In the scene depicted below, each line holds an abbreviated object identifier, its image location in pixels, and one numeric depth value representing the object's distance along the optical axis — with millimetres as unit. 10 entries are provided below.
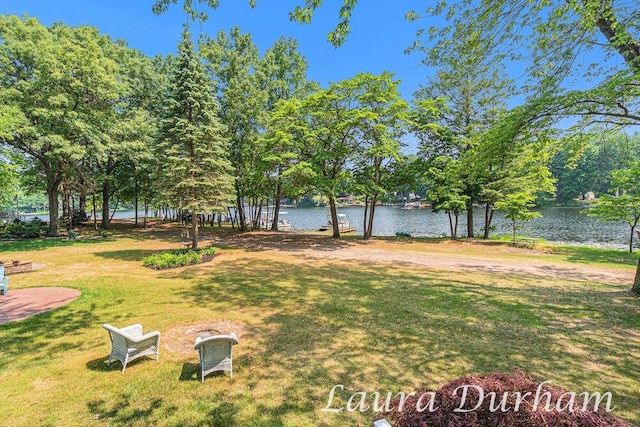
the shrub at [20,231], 19547
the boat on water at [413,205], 88138
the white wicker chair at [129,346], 4902
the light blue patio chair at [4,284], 8734
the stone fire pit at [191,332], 5711
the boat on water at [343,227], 35575
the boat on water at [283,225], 38838
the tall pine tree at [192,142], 13695
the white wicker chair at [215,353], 4641
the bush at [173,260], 12391
